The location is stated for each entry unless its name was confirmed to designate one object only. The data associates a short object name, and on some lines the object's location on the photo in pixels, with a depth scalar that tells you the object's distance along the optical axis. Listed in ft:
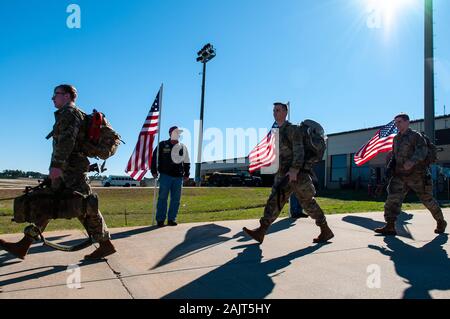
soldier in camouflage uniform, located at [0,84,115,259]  11.56
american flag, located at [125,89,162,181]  23.70
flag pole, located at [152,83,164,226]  22.10
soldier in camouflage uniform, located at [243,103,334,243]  15.46
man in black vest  21.09
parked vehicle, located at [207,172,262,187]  137.69
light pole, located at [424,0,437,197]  46.78
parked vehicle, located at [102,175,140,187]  164.04
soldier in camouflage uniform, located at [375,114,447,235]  18.28
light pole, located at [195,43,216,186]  141.81
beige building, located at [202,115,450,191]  98.58
